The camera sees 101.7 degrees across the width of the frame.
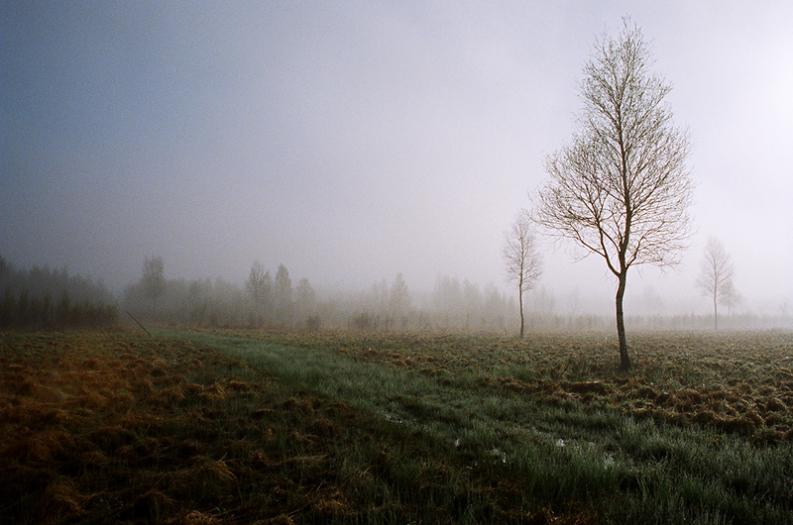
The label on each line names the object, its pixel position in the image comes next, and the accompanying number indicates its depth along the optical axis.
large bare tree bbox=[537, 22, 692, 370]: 12.66
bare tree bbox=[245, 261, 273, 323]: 69.56
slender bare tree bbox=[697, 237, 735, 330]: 49.34
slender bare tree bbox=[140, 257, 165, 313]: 63.88
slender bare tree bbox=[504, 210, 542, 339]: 32.50
